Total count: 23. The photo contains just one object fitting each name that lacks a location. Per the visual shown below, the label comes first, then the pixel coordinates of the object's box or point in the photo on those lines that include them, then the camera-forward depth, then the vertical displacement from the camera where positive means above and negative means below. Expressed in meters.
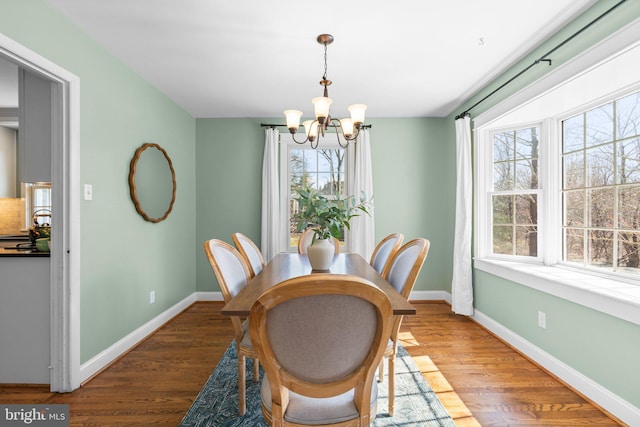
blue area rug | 1.86 -1.18
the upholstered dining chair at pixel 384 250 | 2.56 -0.31
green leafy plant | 2.07 +0.00
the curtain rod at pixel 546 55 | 1.85 +1.13
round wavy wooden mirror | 3.00 +0.31
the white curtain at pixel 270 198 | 4.24 +0.20
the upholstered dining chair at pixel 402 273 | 1.83 -0.36
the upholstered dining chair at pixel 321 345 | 1.01 -0.45
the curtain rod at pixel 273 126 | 4.29 +1.16
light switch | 2.34 +0.16
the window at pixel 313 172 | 4.47 +0.57
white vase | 2.21 -0.27
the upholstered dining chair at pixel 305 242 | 3.47 -0.30
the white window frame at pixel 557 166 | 1.86 +0.44
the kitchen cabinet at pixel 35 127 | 2.32 +0.62
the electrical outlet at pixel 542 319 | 2.50 -0.82
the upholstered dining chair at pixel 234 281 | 1.78 -0.40
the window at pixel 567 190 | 2.26 +0.20
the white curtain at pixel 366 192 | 4.21 +0.27
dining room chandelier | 2.30 +0.73
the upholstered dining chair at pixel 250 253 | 2.44 -0.32
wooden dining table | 1.45 -0.41
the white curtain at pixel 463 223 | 3.59 -0.11
